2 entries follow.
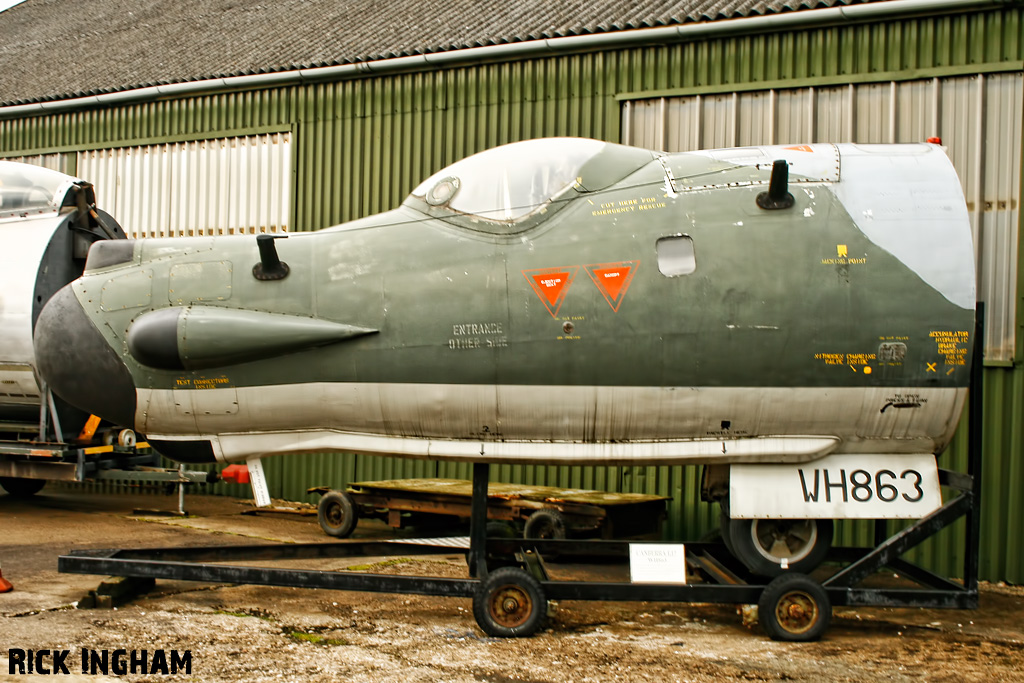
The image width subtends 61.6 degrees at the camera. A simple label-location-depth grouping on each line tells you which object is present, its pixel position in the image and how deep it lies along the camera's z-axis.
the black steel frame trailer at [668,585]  6.28
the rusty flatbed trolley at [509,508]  9.60
